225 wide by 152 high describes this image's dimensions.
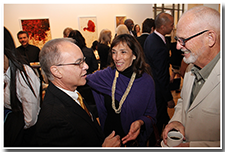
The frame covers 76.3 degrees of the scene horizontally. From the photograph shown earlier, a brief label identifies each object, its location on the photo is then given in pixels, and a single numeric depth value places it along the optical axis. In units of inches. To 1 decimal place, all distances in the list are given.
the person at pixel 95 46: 212.5
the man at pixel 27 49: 147.6
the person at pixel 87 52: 112.6
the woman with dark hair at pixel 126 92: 71.2
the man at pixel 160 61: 100.7
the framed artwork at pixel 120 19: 270.8
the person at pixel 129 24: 127.3
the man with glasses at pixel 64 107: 39.0
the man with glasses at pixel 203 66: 44.1
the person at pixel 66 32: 163.6
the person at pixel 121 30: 82.1
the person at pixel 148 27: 130.8
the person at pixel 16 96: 43.7
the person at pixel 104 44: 145.2
